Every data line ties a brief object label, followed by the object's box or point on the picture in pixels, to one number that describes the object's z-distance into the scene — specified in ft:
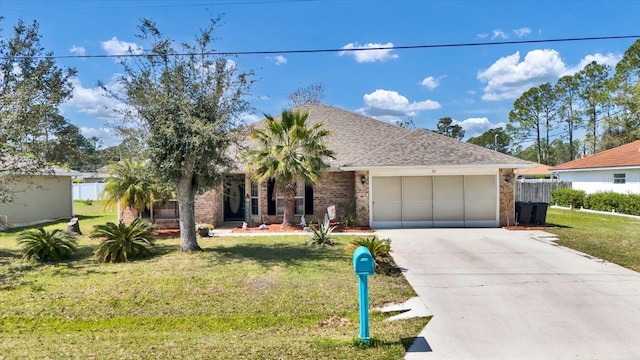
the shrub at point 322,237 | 36.73
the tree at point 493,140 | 214.07
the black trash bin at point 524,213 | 50.44
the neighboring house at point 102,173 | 46.27
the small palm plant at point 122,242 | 30.53
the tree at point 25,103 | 29.23
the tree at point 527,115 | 165.99
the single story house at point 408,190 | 49.78
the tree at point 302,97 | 119.55
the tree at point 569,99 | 149.18
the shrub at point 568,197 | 74.84
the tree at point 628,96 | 110.73
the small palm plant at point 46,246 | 31.14
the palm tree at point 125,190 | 43.88
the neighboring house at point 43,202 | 60.13
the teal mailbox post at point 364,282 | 14.89
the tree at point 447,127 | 238.07
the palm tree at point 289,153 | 45.96
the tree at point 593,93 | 136.46
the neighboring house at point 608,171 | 67.01
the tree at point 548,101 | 158.61
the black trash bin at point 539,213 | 50.29
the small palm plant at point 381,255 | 26.25
